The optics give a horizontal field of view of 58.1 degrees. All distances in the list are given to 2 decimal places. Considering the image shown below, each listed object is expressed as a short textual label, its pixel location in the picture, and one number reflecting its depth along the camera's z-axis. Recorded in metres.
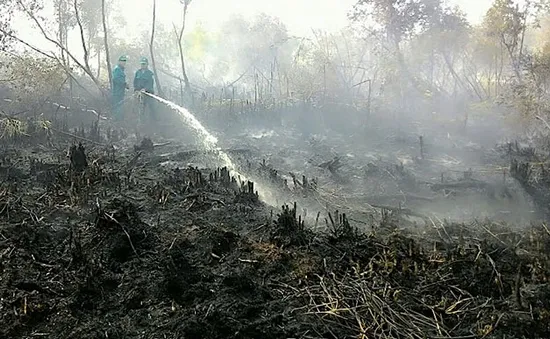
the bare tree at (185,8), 17.44
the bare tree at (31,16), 14.25
